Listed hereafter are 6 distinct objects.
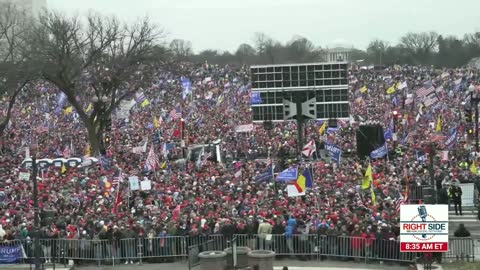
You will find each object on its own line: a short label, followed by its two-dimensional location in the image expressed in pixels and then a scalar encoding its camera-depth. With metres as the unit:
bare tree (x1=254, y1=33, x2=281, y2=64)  153.52
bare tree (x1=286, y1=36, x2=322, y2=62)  157.26
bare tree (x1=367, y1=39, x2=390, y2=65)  156.94
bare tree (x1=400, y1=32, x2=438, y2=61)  160.68
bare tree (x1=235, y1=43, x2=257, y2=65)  160.50
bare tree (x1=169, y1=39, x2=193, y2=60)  147.62
